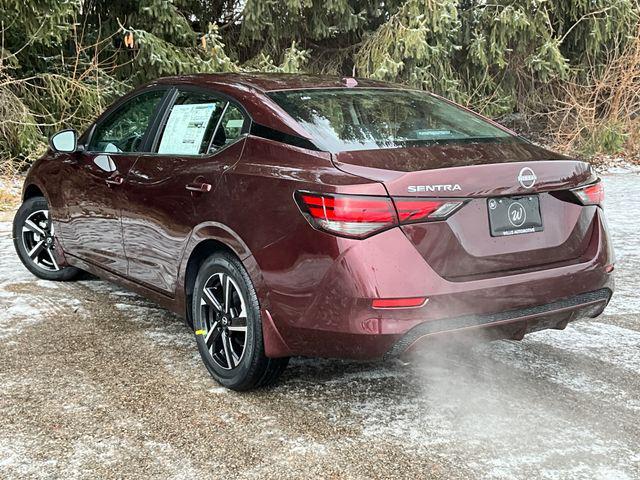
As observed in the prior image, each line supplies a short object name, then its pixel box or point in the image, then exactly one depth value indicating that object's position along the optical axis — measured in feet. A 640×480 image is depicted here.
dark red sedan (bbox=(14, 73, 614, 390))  9.15
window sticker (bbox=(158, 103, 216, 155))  12.17
